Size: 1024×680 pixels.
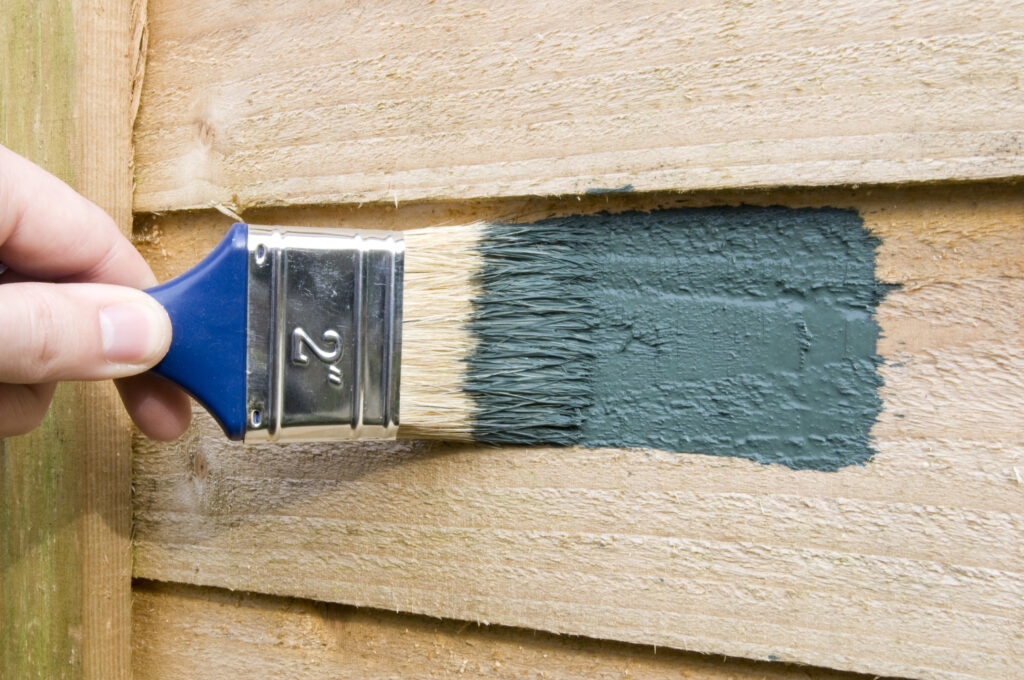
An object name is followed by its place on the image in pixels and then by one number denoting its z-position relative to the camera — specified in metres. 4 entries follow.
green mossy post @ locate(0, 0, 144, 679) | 0.57
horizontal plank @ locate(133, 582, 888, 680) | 0.54
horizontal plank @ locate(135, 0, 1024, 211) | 0.51
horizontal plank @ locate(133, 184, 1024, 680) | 0.51
